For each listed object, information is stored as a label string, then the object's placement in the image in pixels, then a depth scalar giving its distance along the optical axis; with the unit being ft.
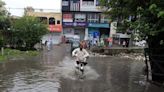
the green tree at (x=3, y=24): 47.30
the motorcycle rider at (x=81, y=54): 19.73
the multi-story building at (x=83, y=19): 71.32
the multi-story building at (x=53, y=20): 71.66
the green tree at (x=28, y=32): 47.64
